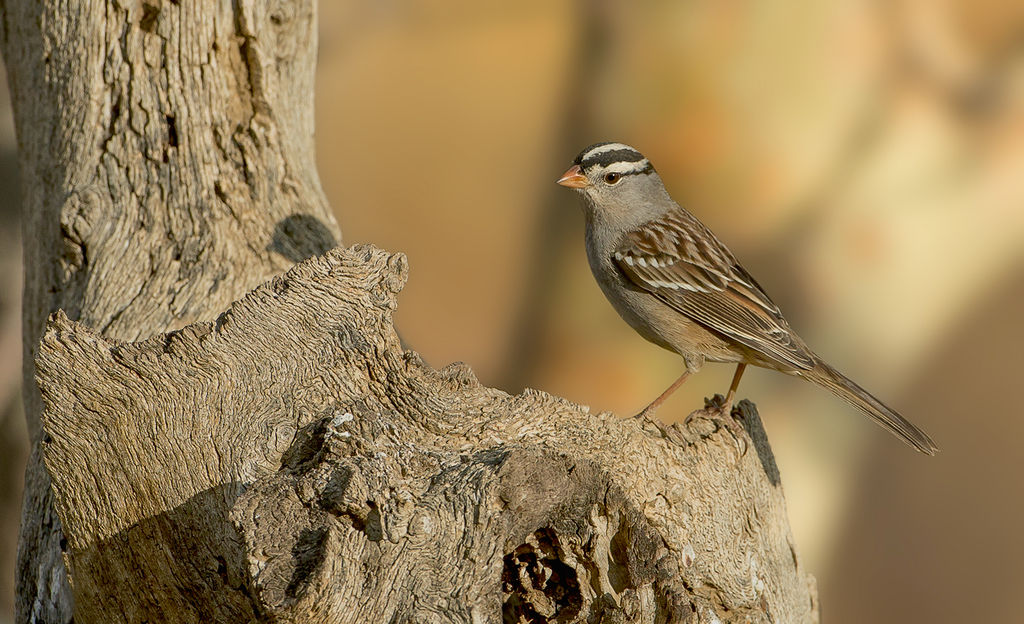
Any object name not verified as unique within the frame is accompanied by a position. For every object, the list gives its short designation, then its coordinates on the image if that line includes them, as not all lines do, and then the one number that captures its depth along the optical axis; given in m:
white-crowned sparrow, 7.75
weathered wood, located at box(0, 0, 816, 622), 4.46
